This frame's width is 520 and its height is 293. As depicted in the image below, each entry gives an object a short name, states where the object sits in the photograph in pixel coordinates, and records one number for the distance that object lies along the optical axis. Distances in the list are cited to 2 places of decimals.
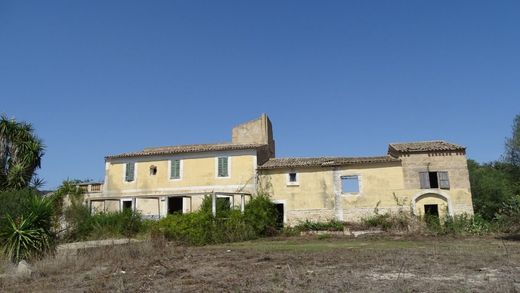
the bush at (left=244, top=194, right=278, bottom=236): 22.64
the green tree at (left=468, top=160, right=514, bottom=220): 27.32
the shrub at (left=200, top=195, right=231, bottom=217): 21.59
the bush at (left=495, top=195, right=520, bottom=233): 20.45
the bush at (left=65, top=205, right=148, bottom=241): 19.25
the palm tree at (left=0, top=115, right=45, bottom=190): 25.75
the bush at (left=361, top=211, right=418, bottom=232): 23.27
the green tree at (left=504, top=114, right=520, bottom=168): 34.44
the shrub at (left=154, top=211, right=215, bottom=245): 18.99
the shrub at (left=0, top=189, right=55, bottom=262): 13.12
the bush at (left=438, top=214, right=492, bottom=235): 21.97
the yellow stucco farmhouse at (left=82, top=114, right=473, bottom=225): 24.11
